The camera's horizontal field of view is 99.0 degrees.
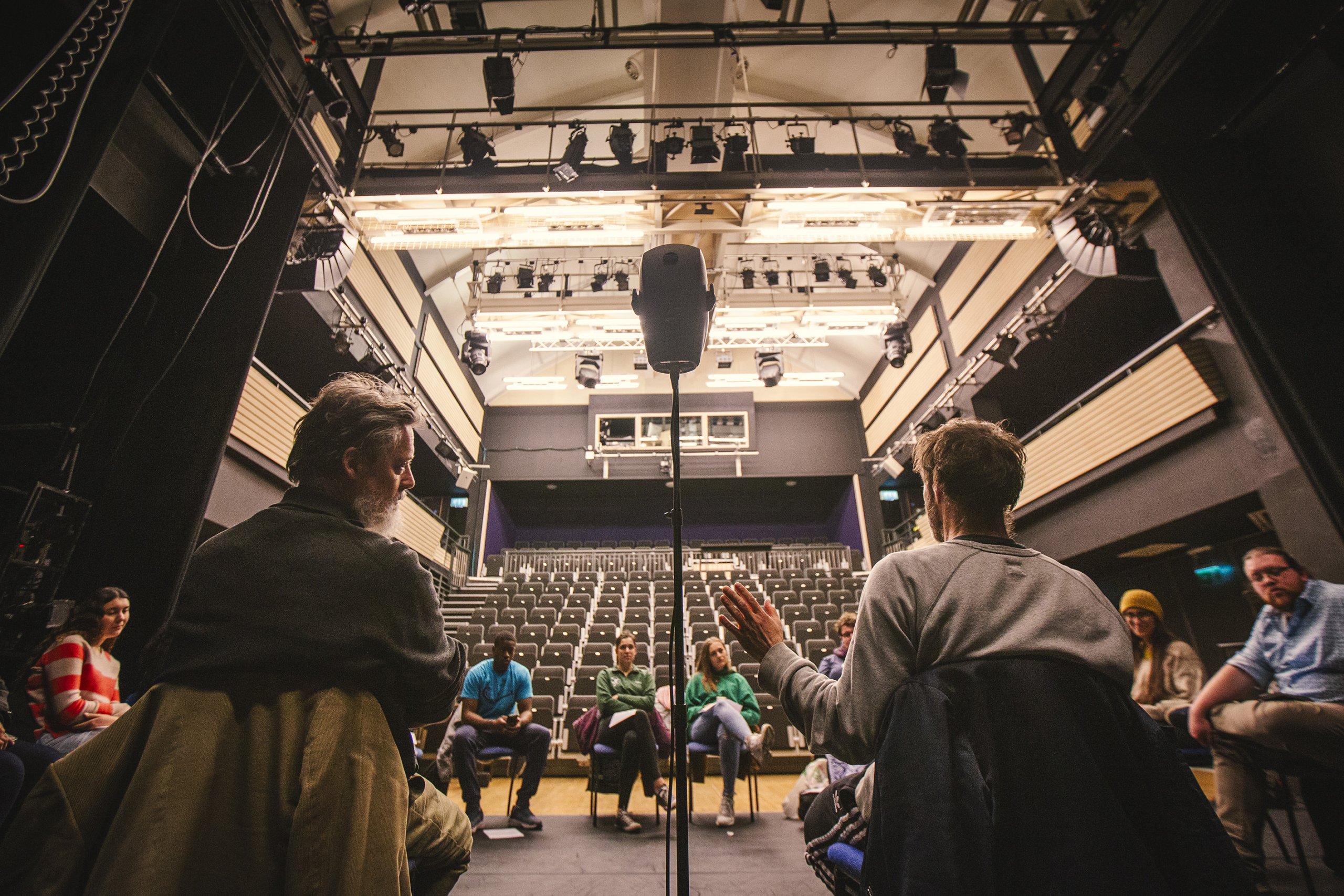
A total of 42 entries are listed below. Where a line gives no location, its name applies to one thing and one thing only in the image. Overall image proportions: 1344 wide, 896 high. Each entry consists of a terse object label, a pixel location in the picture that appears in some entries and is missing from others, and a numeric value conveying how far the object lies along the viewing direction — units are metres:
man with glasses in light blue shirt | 2.00
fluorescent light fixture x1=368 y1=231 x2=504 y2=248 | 5.80
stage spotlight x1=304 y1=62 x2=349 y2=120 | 4.59
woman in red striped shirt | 2.08
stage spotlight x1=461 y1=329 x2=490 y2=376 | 8.30
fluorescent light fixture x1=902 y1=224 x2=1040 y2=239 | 5.88
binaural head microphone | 1.63
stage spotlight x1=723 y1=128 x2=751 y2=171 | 5.72
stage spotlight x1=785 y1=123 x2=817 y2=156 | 5.82
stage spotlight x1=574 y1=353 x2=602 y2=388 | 9.98
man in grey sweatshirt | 0.93
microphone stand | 1.16
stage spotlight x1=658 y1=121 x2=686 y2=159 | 5.62
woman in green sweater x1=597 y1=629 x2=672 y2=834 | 3.21
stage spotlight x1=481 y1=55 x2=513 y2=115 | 4.96
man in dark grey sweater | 0.88
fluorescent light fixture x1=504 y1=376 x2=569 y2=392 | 9.84
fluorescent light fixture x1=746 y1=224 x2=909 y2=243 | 5.89
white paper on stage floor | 2.80
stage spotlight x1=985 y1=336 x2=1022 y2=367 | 6.77
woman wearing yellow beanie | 3.01
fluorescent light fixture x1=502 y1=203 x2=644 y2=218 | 5.61
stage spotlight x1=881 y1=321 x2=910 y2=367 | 8.38
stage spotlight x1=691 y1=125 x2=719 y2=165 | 5.66
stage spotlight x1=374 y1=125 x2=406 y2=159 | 5.56
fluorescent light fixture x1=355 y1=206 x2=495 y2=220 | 5.57
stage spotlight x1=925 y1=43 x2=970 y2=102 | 4.99
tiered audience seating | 5.31
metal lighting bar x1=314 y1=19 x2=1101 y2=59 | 4.73
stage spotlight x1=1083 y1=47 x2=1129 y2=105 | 4.68
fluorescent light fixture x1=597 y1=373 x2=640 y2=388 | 10.30
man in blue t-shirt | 3.15
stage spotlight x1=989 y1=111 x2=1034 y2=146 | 5.83
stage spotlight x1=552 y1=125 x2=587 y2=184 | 5.45
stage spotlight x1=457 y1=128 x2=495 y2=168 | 5.69
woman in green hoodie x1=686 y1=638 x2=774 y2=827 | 3.27
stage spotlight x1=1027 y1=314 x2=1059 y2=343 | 6.17
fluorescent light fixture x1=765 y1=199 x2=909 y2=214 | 5.66
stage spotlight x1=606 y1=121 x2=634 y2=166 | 5.69
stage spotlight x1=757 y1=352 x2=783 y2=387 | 9.91
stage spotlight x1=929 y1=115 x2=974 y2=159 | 5.60
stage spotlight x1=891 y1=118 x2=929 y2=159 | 5.72
